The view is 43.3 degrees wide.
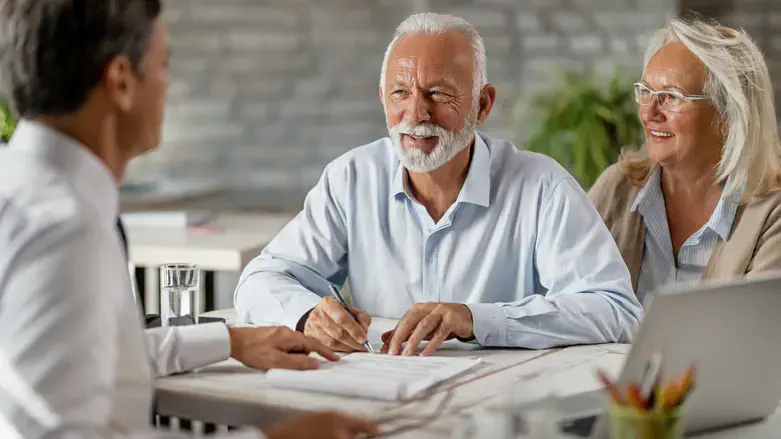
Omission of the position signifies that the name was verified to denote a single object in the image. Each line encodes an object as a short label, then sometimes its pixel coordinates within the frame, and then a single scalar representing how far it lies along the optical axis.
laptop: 1.28
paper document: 1.52
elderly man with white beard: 2.11
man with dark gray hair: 1.11
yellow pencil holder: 1.20
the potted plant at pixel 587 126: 3.90
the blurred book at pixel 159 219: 3.94
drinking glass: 1.94
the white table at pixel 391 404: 1.46
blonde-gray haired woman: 2.49
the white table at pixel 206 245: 3.33
